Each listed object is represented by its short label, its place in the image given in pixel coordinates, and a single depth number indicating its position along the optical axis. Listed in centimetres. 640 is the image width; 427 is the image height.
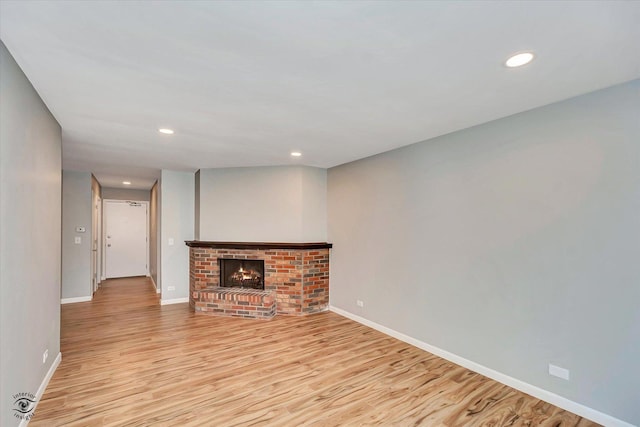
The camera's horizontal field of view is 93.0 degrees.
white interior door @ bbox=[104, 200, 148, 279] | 799
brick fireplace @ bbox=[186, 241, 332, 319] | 479
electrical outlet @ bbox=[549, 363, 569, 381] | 242
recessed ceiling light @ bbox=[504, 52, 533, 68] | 181
